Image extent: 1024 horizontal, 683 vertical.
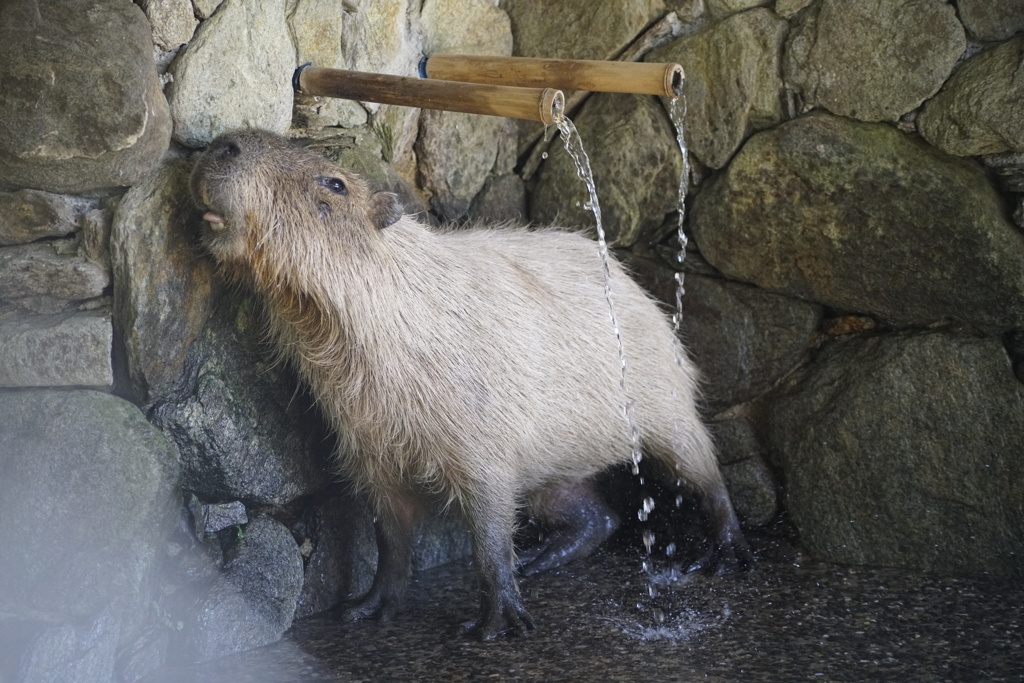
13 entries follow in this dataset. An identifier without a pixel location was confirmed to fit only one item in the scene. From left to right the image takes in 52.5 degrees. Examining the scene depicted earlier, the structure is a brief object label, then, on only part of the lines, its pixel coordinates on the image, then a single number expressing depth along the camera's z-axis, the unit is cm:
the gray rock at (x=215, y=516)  329
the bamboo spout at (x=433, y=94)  304
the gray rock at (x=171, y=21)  306
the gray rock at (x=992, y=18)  343
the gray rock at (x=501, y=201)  440
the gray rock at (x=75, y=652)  268
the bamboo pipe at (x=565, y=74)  321
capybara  311
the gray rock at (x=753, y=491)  425
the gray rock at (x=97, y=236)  303
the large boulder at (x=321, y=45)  353
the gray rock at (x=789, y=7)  386
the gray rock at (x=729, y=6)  395
